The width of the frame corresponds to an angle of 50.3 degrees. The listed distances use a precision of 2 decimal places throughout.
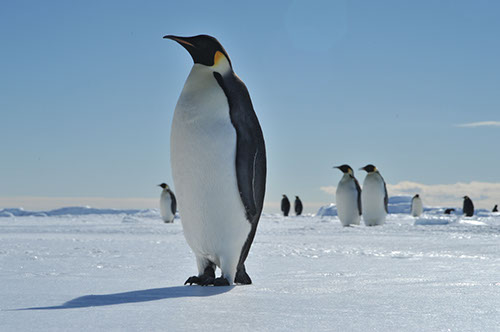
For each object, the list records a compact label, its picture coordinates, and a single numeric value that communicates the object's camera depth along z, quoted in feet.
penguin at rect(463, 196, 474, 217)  86.69
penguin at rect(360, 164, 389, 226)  47.11
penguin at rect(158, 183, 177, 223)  64.23
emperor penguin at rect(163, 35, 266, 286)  10.83
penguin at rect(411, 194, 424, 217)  88.07
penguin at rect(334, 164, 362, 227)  47.32
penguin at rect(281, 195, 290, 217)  107.34
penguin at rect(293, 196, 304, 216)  109.40
